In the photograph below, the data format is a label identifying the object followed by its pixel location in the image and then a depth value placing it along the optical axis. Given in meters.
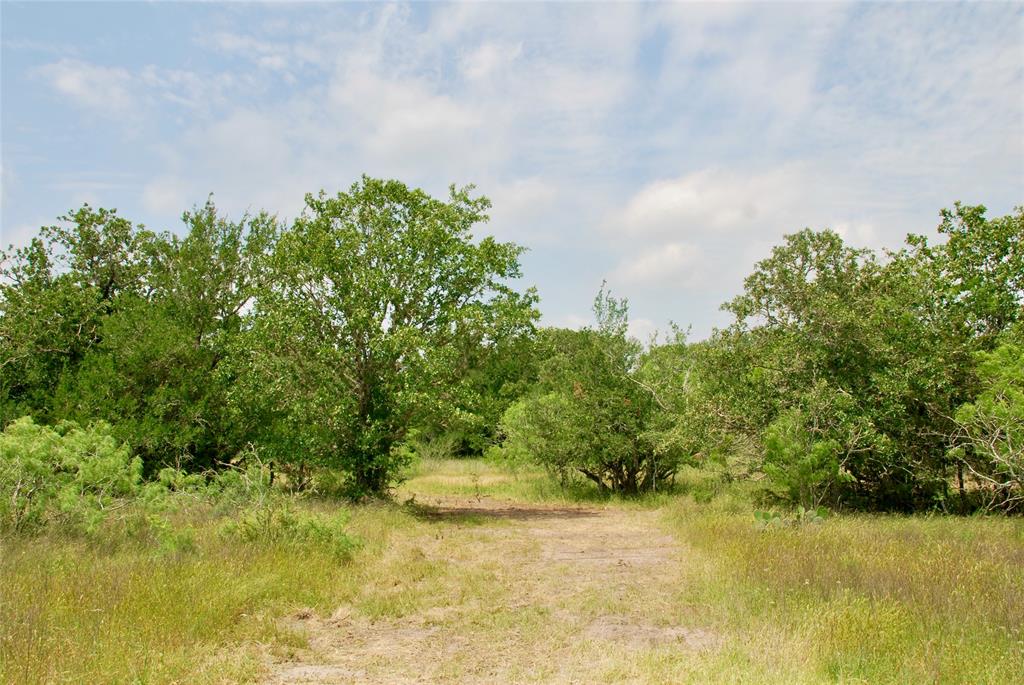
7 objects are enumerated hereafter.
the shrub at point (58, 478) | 9.91
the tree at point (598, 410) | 21.61
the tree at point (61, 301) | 19.23
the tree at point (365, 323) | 16.91
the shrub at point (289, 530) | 10.63
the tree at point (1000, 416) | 11.83
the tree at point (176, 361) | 18.20
